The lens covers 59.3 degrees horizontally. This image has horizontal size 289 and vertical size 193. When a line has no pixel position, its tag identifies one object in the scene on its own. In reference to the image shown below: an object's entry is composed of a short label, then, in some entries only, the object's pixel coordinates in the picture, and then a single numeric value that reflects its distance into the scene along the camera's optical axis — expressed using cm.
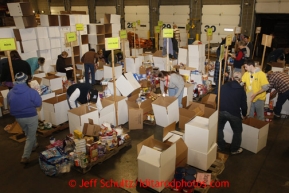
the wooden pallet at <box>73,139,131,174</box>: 423
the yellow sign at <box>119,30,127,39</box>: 802
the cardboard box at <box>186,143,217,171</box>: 406
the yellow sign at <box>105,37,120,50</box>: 495
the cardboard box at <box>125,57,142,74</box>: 907
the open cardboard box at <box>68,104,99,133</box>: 488
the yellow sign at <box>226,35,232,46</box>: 604
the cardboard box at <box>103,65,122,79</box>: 833
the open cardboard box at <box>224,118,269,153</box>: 460
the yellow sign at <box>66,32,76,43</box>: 666
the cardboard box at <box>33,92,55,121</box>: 585
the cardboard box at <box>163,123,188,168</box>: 399
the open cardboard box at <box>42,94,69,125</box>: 566
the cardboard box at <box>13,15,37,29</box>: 848
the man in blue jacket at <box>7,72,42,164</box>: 420
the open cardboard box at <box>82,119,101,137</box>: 486
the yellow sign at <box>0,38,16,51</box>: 520
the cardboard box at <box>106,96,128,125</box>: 571
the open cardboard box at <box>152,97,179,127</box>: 543
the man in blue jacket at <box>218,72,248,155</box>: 427
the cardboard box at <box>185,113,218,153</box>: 395
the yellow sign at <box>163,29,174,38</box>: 665
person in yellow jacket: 496
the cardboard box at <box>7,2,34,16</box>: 837
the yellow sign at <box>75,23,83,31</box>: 820
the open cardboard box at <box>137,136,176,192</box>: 351
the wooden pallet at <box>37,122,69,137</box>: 548
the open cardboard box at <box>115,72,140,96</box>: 618
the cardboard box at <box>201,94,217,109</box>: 598
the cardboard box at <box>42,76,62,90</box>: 686
